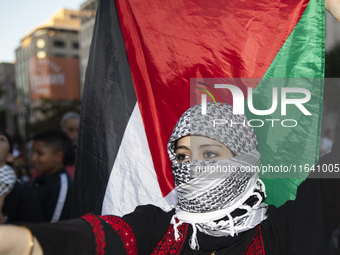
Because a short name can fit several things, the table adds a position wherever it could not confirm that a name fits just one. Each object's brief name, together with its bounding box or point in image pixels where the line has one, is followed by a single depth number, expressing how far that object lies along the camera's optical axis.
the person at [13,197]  2.54
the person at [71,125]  4.52
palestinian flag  1.98
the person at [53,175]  3.03
